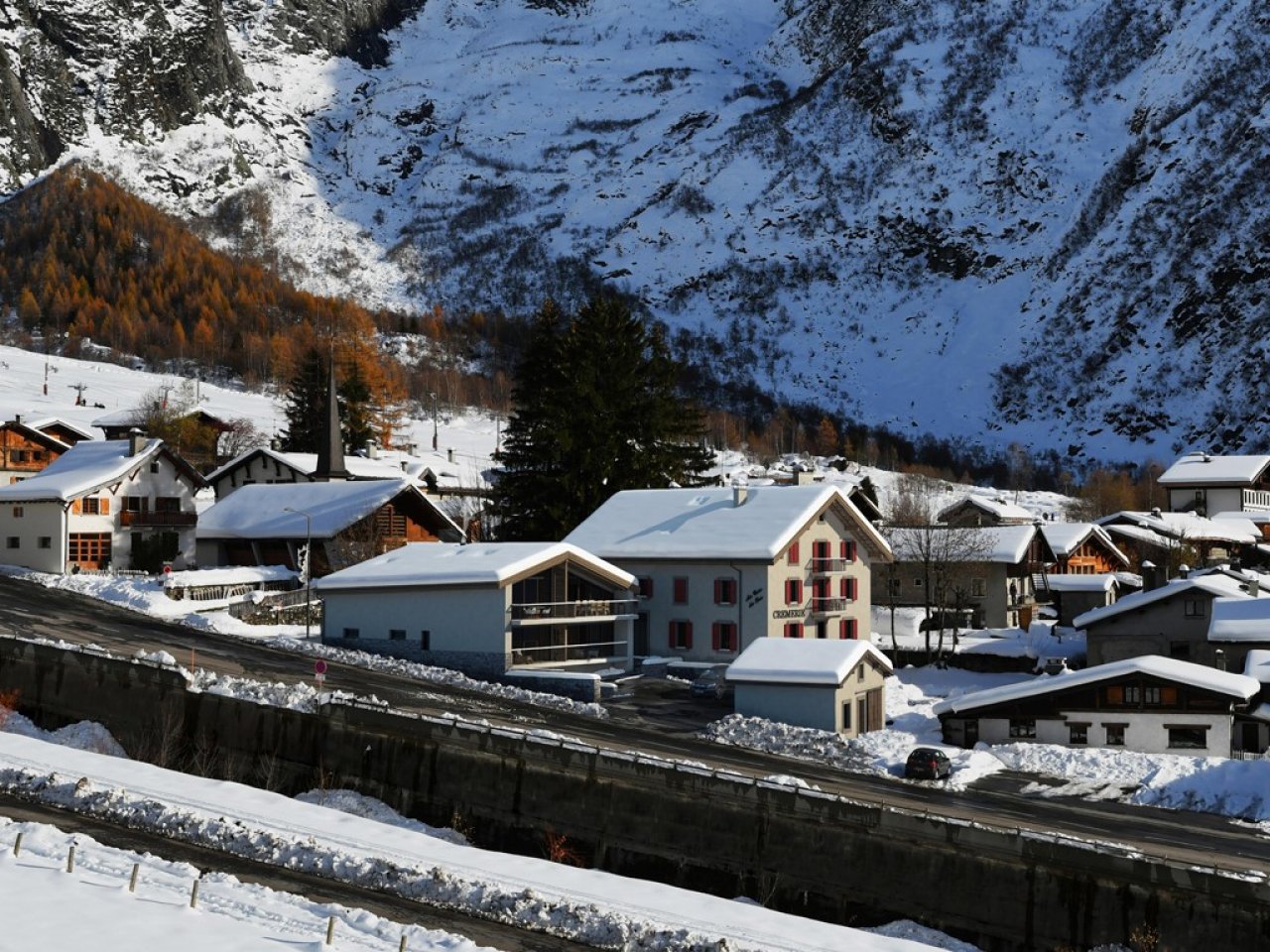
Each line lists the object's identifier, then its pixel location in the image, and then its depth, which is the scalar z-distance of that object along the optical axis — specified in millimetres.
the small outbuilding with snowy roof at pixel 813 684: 56625
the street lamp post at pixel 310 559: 70938
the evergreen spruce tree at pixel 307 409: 126125
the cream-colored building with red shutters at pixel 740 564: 68938
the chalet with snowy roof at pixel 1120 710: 57438
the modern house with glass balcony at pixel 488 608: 62875
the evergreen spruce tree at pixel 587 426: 86188
